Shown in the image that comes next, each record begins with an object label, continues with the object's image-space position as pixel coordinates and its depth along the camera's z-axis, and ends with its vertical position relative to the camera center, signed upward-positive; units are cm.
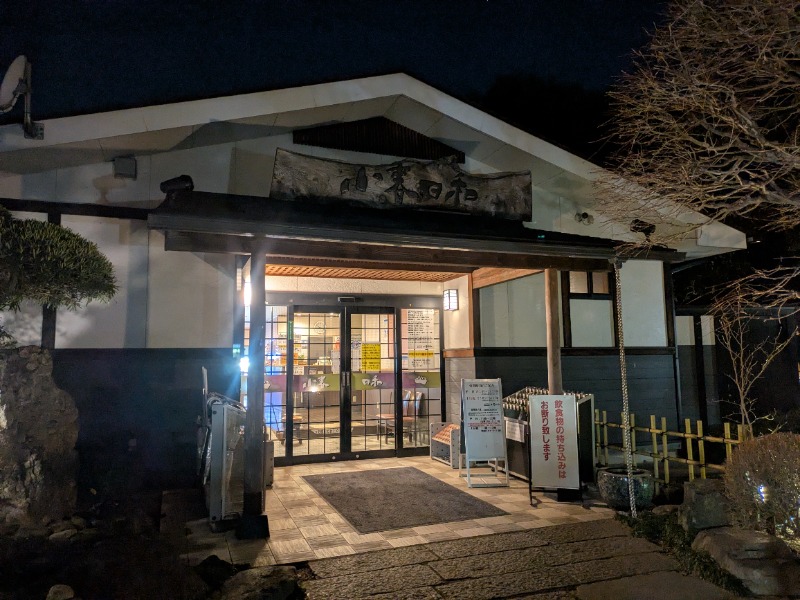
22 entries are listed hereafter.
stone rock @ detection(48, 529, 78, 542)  490 -169
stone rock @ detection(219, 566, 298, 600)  407 -188
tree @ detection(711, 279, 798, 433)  1045 +12
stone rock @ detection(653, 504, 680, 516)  591 -184
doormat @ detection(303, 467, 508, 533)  616 -196
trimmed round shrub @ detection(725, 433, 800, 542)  474 -129
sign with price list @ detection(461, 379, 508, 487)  786 -107
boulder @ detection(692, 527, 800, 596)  425 -180
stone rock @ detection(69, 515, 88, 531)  526 -169
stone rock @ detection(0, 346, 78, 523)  479 -81
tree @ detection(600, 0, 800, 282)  477 +261
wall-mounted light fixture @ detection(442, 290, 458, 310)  1018 +106
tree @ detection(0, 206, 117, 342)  470 +89
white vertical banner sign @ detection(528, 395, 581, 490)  695 -123
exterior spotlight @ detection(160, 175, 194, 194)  579 +191
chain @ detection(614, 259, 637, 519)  594 -100
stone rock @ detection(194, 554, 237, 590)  439 -188
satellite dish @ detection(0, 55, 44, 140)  537 +284
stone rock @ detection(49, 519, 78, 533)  510 -167
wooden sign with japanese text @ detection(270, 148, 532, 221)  627 +218
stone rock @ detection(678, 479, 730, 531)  522 -160
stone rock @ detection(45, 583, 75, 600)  371 -169
